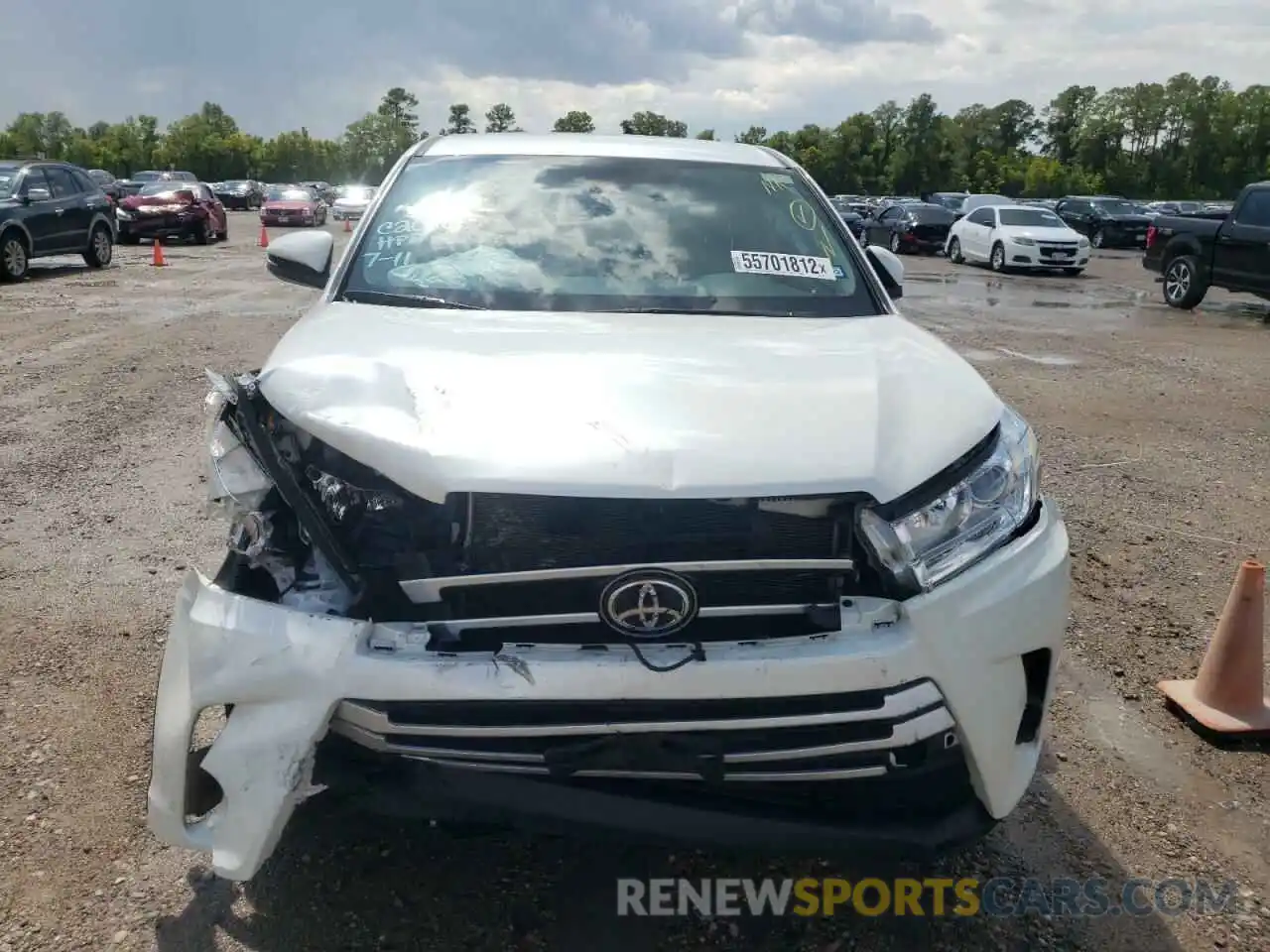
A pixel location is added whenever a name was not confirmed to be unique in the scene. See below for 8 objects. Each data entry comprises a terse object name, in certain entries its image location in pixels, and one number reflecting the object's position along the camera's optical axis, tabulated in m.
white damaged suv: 1.97
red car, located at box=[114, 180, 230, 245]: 23.38
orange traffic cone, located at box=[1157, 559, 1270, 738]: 3.37
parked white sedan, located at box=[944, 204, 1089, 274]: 21.70
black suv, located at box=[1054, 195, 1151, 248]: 33.28
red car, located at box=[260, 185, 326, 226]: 35.12
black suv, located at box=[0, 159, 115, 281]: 14.77
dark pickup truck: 14.08
